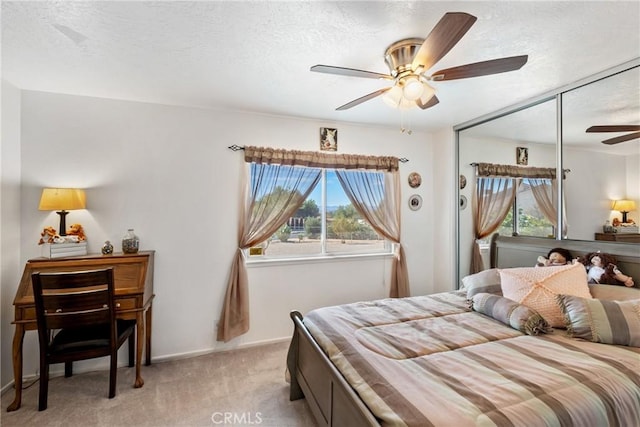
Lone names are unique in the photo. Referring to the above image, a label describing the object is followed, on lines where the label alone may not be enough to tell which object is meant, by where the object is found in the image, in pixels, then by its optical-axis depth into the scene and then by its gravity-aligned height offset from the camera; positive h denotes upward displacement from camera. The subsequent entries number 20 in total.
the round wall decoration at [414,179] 3.79 +0.54
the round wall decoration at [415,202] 3.80 +0.24
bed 1.16 -0.75
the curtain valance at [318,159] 3.10 +0.71
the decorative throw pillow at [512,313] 1.86 -0.66
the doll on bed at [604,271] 2.10 -0.39
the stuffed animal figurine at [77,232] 2.51 -0.12
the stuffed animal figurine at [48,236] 2.38 -0.15
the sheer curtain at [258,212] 2.97 +0.08
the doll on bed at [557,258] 2.43 -0.33
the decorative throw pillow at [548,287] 1.97 -0.49
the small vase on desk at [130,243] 2.60 -0.23
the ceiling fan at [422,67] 1.33 +0.88
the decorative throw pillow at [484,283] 2.38 -0.56
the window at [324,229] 3.38 -0.12
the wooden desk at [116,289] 2.08 -0.58
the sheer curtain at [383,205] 3.52 +0.18
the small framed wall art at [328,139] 3.39 +0.97
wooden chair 1.99 -0.71
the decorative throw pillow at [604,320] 1.66 -0.61
